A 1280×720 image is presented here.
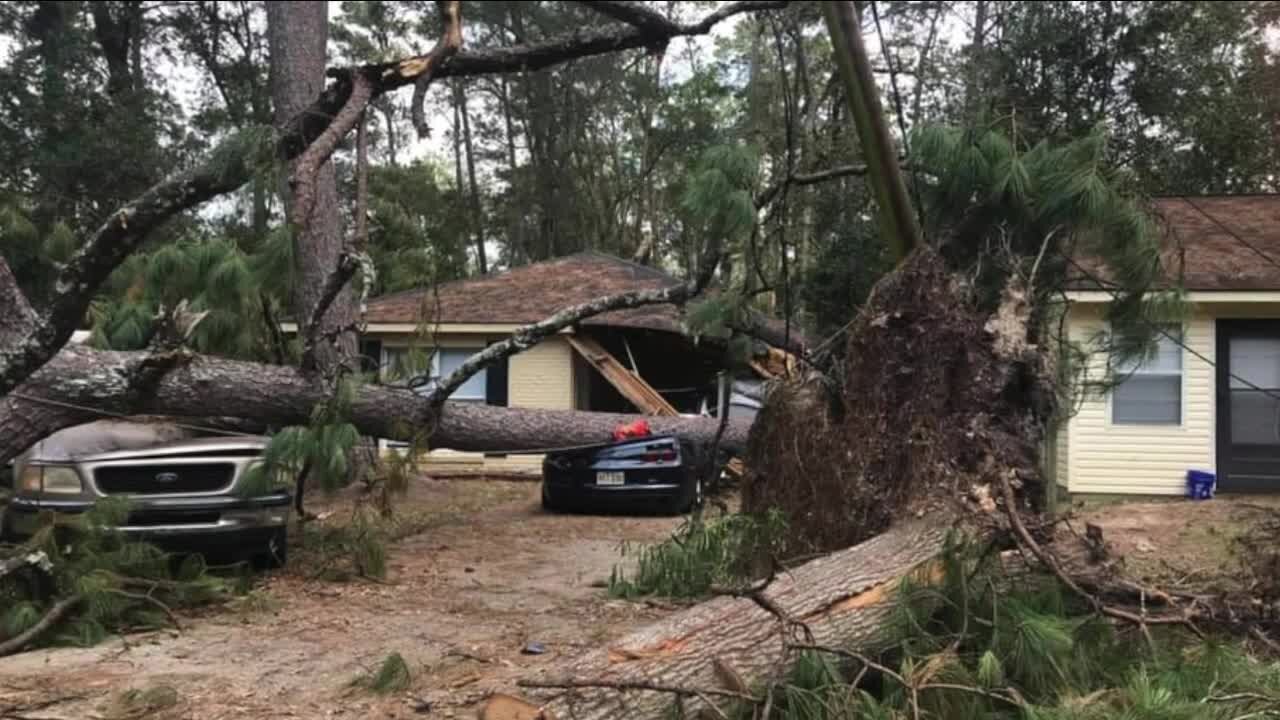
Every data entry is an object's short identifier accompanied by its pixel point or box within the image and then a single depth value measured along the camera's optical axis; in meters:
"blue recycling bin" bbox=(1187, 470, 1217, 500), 11.88
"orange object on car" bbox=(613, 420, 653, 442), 11.11
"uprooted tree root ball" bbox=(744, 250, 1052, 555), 5.38
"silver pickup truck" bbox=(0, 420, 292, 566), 6.66
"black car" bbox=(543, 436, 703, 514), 10.93
